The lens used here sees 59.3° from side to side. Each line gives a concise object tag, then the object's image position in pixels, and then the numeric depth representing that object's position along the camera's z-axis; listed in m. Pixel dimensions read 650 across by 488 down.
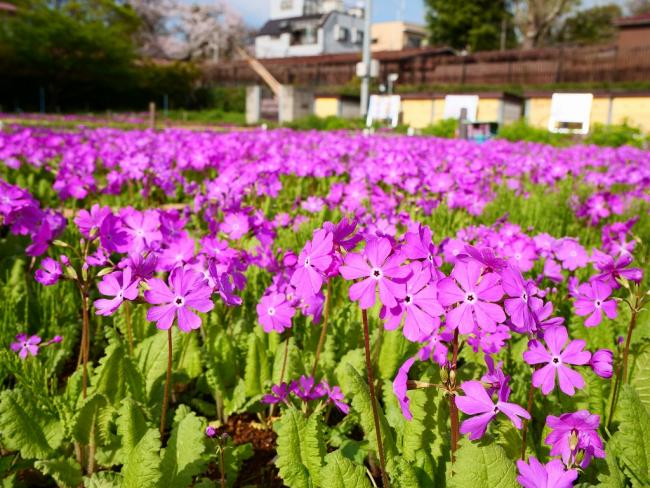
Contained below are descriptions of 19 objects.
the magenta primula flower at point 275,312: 0.40
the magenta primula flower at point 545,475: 0.21
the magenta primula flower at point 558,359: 0.25
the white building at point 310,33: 44.78
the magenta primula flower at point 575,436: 0.23
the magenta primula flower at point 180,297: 0.28
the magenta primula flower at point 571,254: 0.49
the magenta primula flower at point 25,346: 0.44
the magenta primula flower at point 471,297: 0.23
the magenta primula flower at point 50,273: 0.34
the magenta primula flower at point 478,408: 0.22
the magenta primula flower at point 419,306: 0.24
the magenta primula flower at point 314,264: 0.25
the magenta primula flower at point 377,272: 0.24
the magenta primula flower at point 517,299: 0.23
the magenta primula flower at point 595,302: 0.33
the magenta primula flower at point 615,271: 0.33
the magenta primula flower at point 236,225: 0.50
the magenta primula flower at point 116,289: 0.30
